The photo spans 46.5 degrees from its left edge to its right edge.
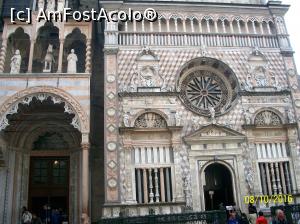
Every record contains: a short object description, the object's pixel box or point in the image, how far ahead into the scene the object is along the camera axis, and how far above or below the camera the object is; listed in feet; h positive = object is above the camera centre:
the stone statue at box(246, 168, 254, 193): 56.44 +3.32
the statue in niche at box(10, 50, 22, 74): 56.90 +23.24
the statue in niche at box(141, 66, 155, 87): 60.34 +21.55
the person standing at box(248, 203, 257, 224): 50.70 -1.83
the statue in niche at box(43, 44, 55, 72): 58.77 +24.40
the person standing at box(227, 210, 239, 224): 36.50 -1.87
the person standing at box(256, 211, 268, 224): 34.17 -1.94
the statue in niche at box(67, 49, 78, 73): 58.10 +23.61
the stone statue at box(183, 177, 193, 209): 54.39 +1.24
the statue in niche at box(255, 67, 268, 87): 63.26 +21.62
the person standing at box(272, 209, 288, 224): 31.96 -1.63
